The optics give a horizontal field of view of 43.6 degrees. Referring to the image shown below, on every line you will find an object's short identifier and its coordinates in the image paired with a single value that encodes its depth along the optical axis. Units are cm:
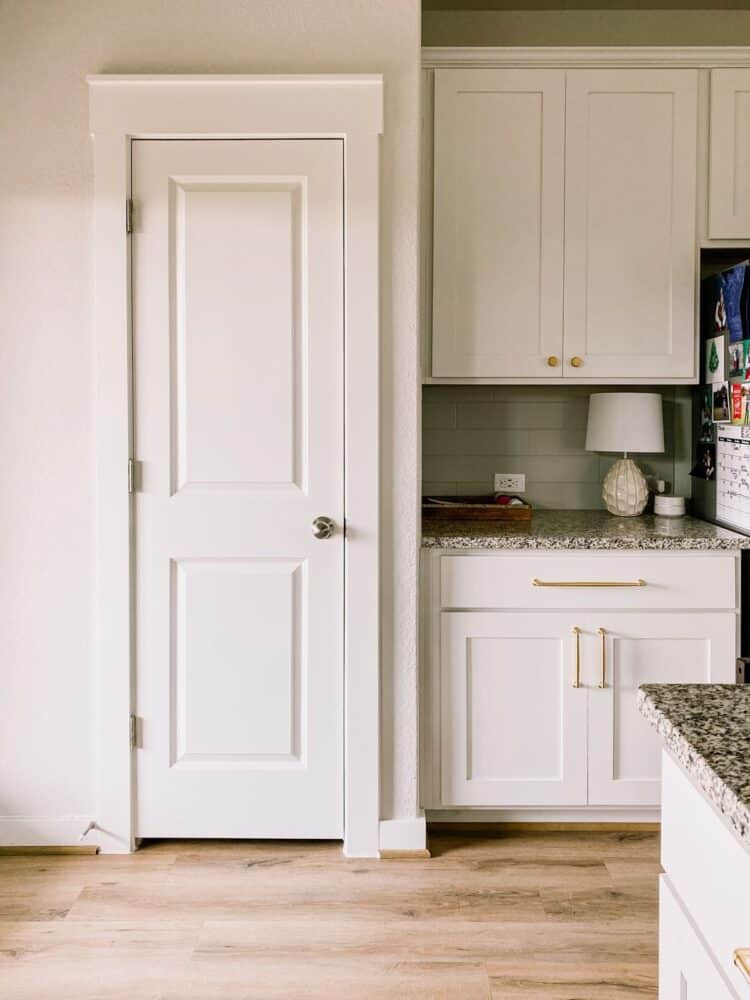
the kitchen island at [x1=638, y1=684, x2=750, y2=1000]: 89
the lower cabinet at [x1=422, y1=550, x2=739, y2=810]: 272
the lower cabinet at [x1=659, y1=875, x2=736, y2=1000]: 97
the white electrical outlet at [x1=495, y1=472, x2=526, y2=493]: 333
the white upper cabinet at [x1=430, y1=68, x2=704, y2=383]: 291
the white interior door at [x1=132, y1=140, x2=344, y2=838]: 259
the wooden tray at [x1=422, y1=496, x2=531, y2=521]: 302
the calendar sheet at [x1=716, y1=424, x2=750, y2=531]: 279
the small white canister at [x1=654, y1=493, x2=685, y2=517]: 316
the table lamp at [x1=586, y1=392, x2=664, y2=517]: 308
